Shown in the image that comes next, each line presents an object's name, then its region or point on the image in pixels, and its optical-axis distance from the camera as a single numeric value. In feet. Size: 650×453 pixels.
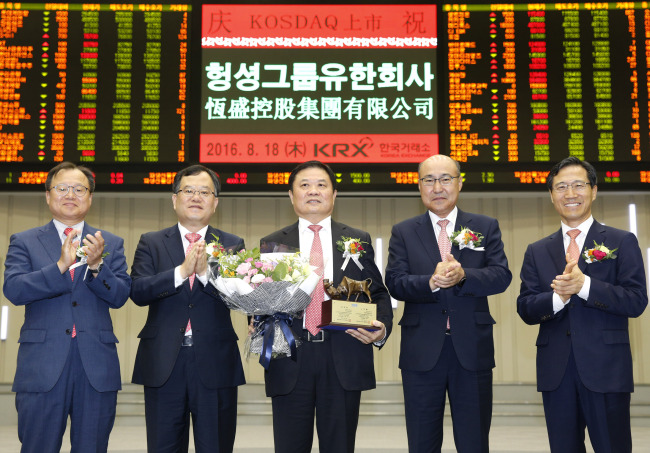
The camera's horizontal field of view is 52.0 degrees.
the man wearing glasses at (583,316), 8.61
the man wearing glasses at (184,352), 8.67
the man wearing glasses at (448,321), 8.66
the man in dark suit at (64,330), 8.39
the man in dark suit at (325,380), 8.46
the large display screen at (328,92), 15.80
